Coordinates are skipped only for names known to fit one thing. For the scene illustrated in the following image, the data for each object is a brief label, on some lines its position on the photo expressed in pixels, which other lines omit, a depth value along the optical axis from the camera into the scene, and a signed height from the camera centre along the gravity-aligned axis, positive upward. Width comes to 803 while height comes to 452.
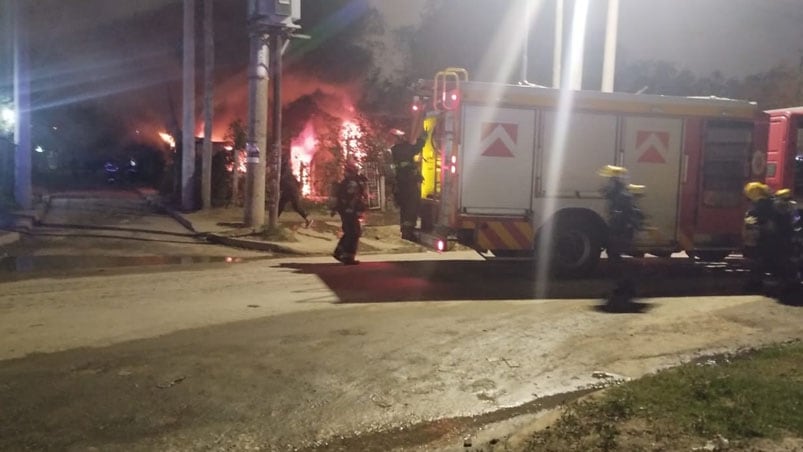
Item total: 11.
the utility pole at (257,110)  15.84 +1.33
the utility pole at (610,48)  17.75 +3.31
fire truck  10.12 +0.27
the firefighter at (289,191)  17.44 -0.43
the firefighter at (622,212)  9.15 -0.34
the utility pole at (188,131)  21.56 +1.13
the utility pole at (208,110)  20.58 +1.75
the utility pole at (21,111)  19.84 +1.40
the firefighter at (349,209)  12.00 -0.56
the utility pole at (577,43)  17.59 +3.48
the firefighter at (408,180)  11.26 -0.04
